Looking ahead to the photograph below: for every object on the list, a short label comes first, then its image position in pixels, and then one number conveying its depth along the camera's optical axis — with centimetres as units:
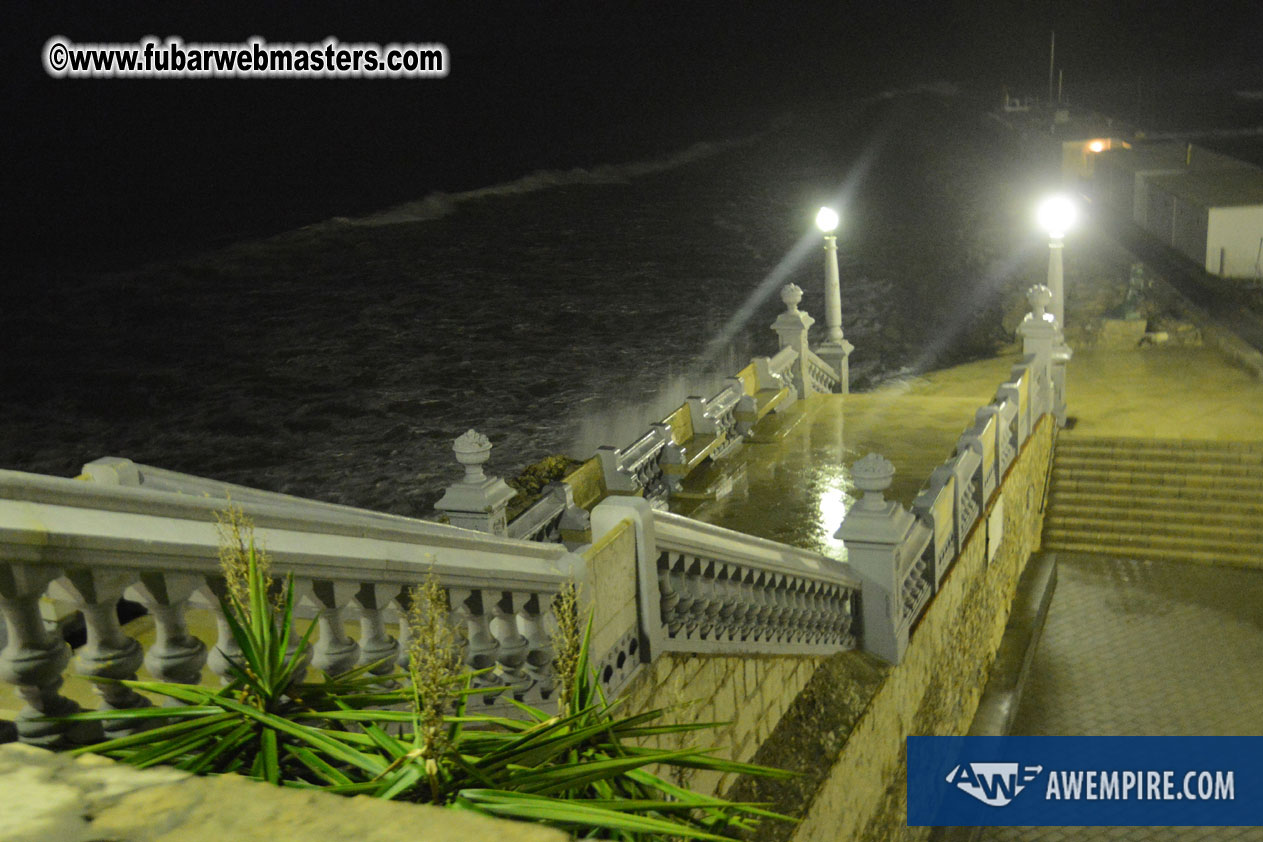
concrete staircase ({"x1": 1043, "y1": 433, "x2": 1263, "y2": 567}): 1638
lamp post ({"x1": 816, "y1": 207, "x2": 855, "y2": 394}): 1728
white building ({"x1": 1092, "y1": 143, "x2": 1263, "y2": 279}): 2914
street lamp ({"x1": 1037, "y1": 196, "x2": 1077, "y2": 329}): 1725
